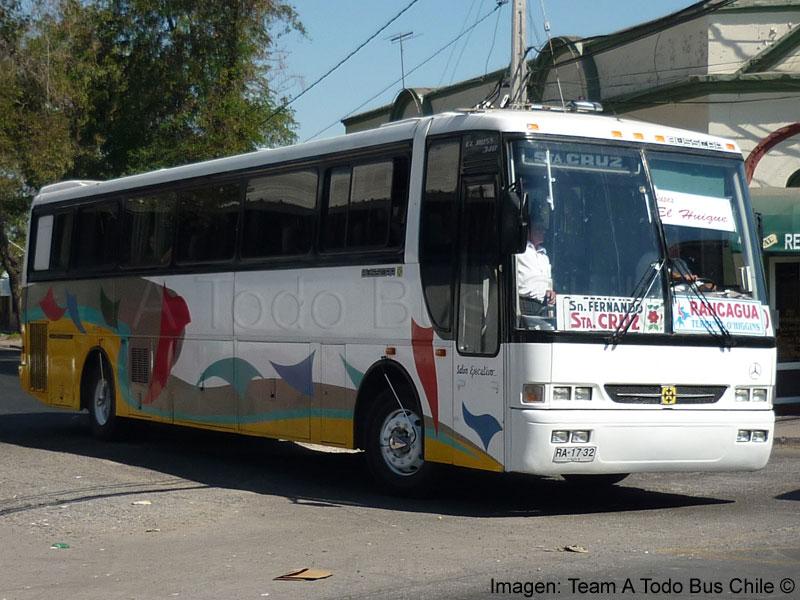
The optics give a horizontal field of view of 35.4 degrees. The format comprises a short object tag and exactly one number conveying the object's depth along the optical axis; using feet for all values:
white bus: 33.12
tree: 108.58
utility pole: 64.44
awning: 63.52
